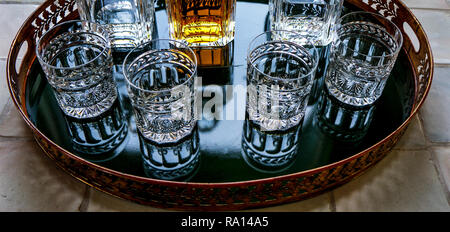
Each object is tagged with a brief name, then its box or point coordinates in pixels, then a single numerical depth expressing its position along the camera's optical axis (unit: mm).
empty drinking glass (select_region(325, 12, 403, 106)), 803
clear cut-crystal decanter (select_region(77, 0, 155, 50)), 898
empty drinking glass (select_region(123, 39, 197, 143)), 719
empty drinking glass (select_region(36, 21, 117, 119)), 764
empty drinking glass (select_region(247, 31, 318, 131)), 747
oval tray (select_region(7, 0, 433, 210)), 688
